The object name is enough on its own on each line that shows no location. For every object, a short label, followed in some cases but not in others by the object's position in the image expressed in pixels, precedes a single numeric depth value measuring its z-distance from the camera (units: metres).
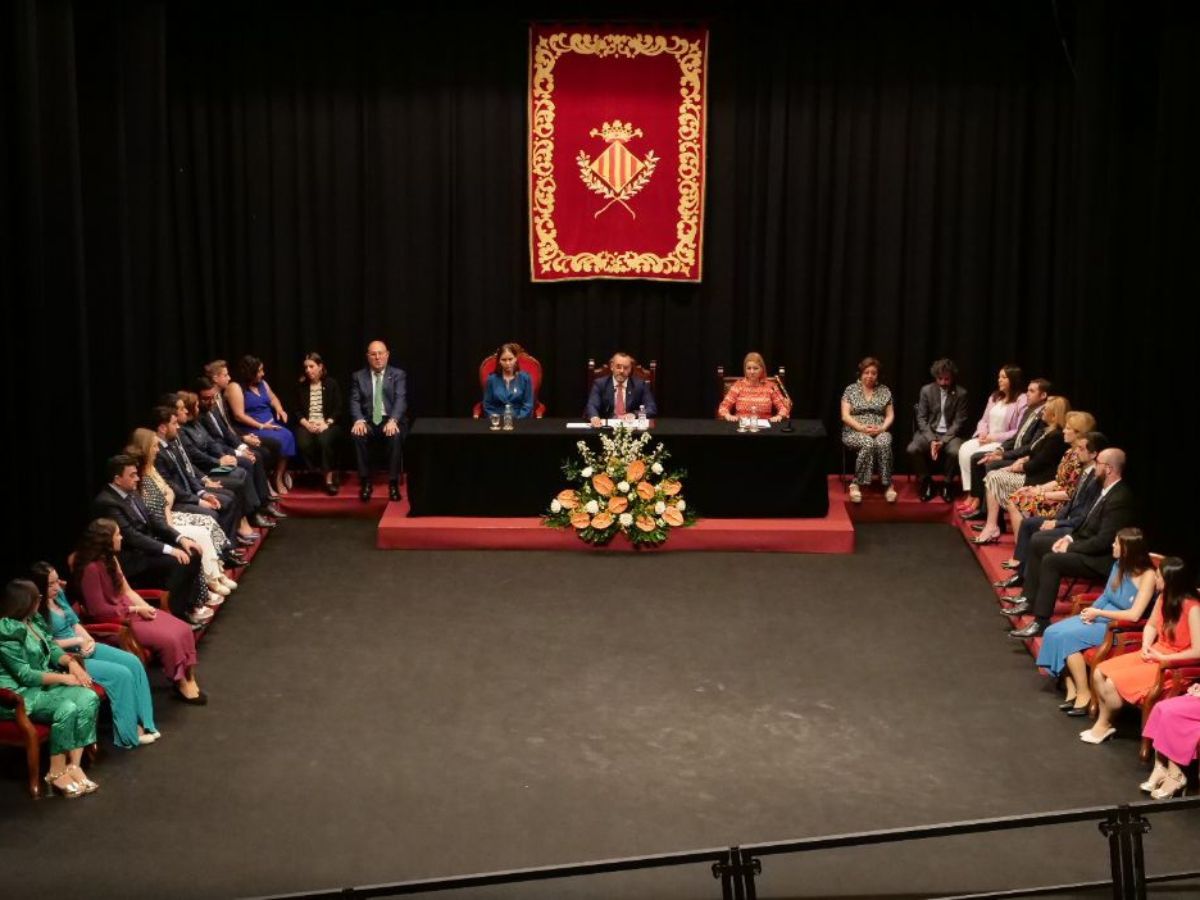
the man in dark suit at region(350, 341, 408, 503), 11.01
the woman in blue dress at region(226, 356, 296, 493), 10.80
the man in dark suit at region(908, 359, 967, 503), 11.05
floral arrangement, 10.08
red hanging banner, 11.61
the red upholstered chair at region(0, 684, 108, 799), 6.65
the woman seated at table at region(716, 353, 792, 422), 11.01
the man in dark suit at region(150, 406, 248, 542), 9.16
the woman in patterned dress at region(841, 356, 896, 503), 10.98
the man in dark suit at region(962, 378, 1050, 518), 10.29
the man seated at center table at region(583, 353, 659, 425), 11.03
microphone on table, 10.55
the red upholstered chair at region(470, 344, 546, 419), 11.38
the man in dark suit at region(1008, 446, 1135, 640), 8.36
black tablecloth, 10.34
